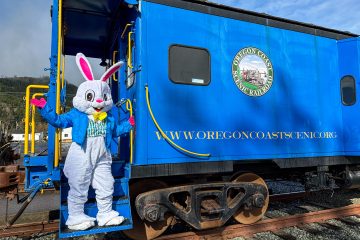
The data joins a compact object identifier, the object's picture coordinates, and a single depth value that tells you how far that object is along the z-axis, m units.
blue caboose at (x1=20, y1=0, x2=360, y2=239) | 3.88
